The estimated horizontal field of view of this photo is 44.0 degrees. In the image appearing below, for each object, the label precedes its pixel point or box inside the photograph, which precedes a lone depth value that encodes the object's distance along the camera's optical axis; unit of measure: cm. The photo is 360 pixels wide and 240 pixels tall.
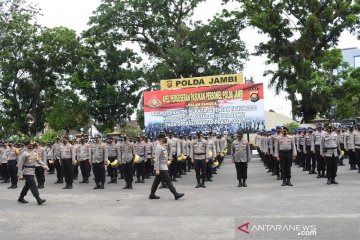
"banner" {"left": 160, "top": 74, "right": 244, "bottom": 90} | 2693
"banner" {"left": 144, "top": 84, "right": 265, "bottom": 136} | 2608
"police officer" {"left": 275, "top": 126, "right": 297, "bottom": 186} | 1354
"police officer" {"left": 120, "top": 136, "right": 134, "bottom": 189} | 1475
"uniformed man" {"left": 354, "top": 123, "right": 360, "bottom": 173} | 1611
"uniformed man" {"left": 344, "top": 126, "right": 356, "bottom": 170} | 1740
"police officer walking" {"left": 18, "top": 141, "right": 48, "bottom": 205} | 1134
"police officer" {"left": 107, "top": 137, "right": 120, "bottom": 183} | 1667
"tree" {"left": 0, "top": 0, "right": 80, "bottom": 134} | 3419
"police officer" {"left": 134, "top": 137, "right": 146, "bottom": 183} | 1666
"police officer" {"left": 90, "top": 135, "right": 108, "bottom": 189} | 1492
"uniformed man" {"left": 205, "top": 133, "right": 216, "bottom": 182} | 1484
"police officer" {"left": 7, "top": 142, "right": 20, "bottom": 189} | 1603
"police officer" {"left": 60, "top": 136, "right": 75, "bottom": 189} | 1537
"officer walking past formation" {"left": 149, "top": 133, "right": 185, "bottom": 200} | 1155
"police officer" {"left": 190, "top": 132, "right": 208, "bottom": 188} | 1410
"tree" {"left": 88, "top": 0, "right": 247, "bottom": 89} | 3769
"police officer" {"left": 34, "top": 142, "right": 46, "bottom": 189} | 1603
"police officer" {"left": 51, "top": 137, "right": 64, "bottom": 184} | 1792
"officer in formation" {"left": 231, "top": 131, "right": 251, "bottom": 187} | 1385
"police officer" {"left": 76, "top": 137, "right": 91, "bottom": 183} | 1698
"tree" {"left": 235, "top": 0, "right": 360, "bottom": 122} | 3275
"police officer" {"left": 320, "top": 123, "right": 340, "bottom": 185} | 1315
